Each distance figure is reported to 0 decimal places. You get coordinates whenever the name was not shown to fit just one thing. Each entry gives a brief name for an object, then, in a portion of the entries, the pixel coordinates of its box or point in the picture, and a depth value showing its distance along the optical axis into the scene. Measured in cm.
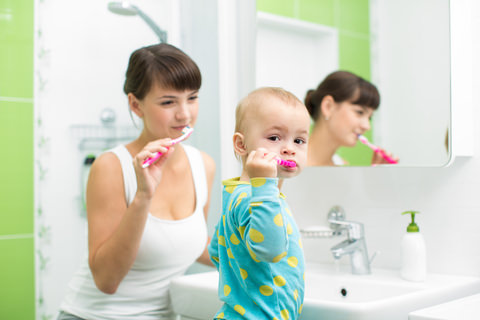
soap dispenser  121
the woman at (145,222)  131
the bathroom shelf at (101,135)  192
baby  86
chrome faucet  131
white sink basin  95
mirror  127
